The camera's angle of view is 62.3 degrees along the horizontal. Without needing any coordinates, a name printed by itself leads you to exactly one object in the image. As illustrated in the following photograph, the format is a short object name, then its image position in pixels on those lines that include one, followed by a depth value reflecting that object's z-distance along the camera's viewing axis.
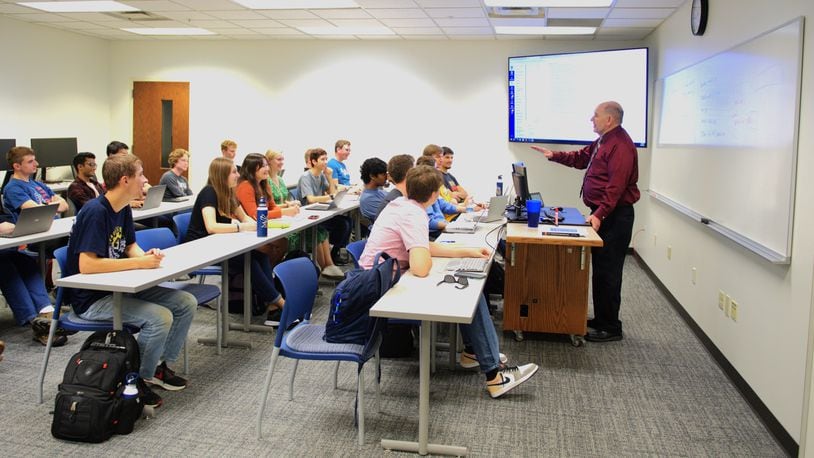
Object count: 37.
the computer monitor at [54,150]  8.09
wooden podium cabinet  4.52
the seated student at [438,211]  4.95
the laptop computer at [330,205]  6.20
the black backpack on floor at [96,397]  3.02
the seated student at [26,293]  4.36
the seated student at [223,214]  4.59
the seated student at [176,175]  6.58
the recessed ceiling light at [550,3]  6.21
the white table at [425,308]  2.76
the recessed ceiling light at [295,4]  6.55
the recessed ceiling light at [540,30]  7.68
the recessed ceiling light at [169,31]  8.48
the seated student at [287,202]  6.09
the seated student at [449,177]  7.08
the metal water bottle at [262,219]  4.46
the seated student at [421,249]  3.33
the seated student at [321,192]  6.86
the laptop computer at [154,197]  5.84
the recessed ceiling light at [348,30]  8.04
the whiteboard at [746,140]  3.32
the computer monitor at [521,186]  5.29
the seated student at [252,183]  5.03
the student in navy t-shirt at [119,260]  3.26
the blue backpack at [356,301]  2.93
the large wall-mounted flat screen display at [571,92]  7.28
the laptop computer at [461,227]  4.90
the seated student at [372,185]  5.28
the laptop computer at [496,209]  5.27
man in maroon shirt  4.66
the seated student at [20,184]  4.89
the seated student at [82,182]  5.53
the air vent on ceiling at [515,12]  6.73
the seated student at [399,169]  4.38
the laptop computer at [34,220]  4.28
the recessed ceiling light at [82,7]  6.95
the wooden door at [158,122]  9.55
